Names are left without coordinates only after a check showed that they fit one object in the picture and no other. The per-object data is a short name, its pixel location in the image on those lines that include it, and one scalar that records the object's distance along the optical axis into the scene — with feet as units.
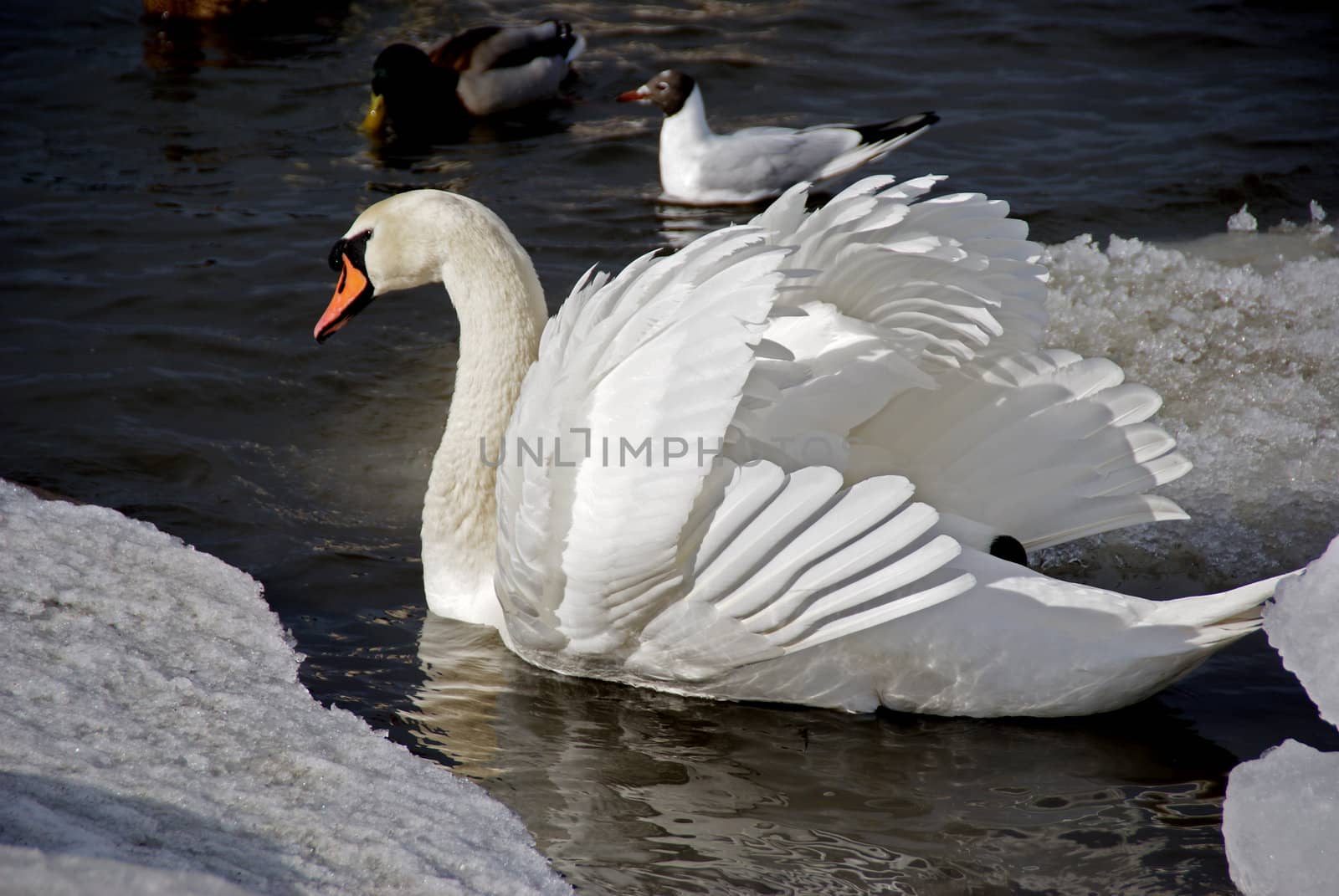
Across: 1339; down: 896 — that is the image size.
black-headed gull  57.00
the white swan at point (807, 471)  21.57
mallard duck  64.49
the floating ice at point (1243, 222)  51.49
